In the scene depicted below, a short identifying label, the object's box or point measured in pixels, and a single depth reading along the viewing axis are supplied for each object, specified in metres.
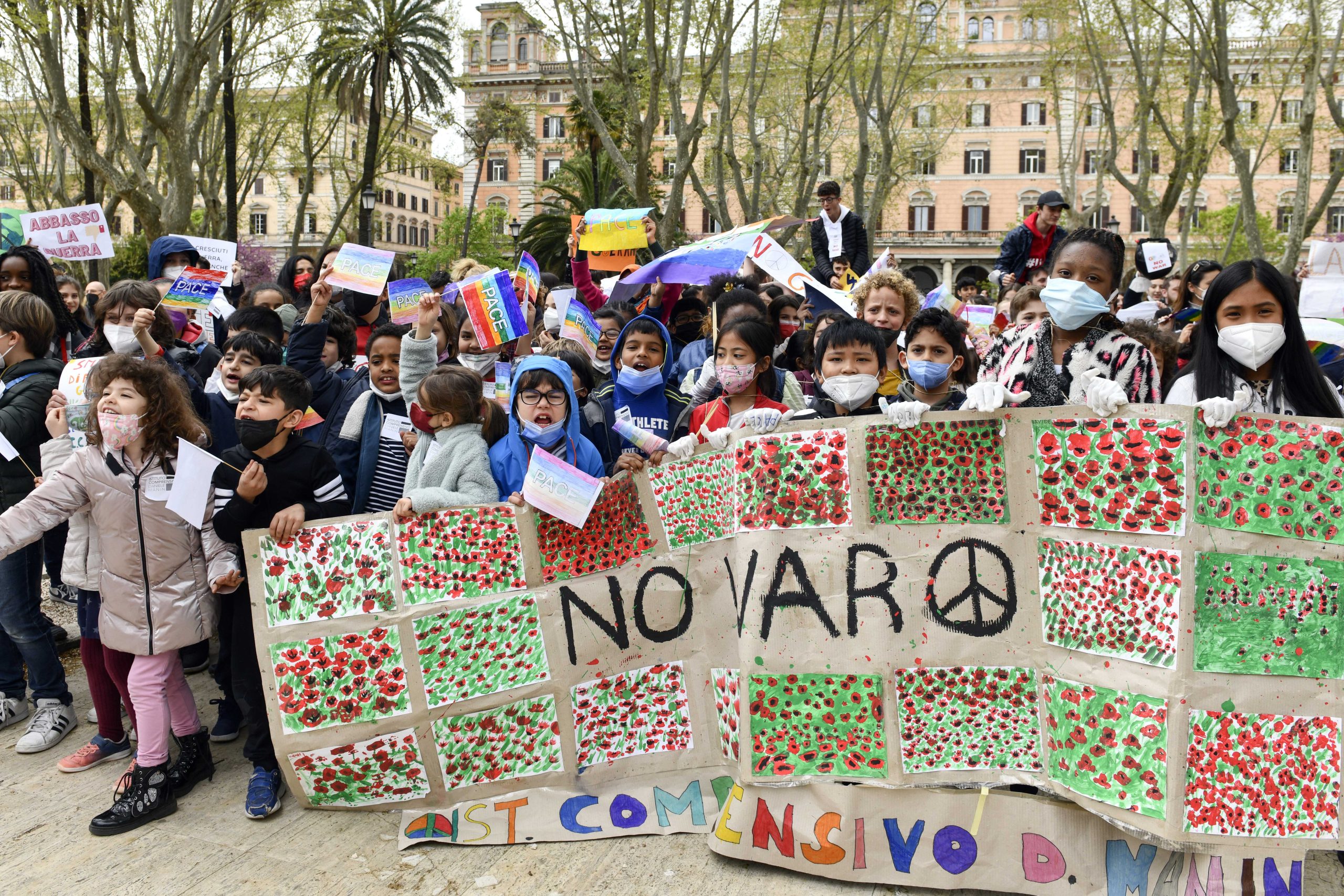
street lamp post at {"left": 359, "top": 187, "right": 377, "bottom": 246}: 20.31
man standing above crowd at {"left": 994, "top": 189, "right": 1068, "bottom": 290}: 7.50
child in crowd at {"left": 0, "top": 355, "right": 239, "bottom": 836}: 3.81
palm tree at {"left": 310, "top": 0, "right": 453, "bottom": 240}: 24.22
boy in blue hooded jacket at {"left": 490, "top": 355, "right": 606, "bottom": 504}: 3.97
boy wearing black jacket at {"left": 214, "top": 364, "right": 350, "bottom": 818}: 3.79
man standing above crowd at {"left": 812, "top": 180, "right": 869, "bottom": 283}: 8.91
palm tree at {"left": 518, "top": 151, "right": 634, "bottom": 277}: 30.81
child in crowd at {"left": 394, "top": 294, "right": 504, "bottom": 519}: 3.86
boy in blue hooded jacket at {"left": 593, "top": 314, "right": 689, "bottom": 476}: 4.76
